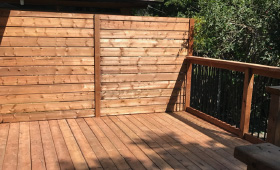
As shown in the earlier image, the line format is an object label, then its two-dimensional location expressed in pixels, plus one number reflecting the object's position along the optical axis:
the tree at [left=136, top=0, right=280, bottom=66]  6.21
